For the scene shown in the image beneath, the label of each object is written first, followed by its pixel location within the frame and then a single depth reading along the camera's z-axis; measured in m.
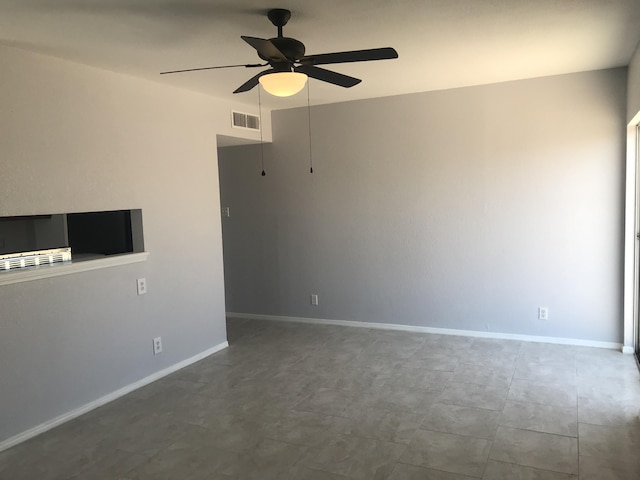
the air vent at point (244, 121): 5.10
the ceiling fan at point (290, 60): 2.54
